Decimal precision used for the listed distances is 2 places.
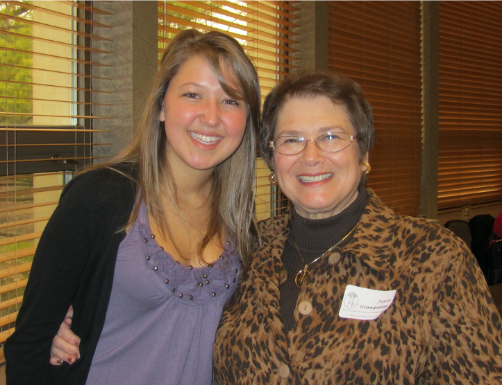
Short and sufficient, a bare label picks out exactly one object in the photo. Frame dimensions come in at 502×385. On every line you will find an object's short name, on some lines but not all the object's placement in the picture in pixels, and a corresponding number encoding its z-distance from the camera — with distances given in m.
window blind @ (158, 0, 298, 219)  2.36
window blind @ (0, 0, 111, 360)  1.75
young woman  1.18
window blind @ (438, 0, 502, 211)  4.51
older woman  1.09
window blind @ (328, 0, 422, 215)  3.42
